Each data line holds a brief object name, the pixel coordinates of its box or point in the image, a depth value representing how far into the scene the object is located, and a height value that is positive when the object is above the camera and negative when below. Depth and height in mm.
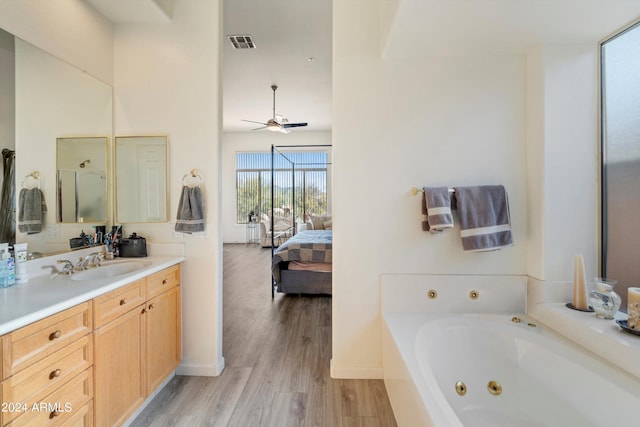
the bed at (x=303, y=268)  3574 -732
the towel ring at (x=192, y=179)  2057 +250
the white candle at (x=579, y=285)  1655 -449
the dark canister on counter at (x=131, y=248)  1999 -257
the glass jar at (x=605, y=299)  1501 -489
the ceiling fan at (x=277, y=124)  4871 +1610
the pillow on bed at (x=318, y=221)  6574 -222
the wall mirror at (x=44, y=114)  1441 +600
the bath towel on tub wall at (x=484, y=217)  1820 -40
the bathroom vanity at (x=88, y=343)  992 -600
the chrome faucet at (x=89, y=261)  1701 -309
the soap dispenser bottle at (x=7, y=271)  1298 -277
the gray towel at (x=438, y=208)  1802 +22
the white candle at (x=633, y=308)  1346 -483
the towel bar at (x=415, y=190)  1962 +152
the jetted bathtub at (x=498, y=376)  1198 -832
